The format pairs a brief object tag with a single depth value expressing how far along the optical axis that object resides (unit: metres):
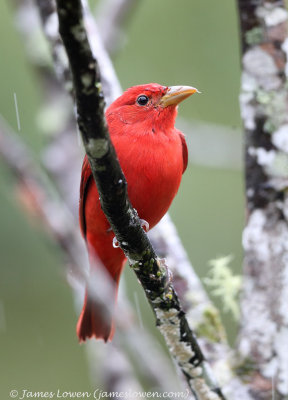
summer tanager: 5.98
